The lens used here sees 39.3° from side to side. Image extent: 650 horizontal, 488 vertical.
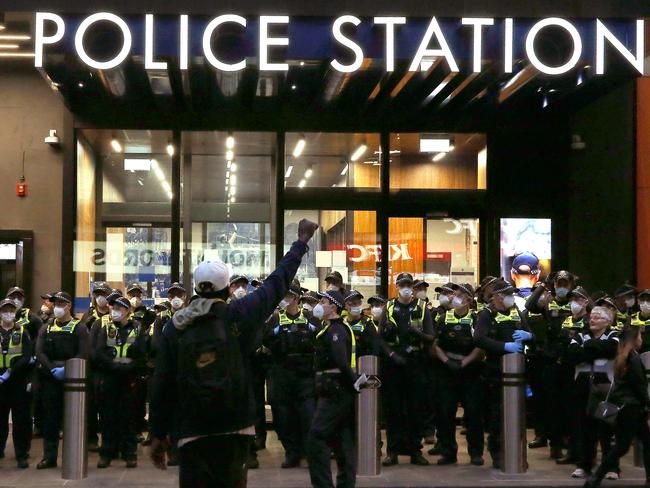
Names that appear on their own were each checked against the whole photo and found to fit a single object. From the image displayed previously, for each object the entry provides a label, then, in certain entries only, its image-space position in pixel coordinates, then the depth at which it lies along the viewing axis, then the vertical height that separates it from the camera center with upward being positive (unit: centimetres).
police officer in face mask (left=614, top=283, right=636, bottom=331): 1223 -42
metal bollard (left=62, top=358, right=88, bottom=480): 996 -168
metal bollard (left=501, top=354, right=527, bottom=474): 1017 -163
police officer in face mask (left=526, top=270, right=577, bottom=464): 1103 -139
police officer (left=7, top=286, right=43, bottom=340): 1102 -68
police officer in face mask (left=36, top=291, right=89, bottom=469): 1065 -104
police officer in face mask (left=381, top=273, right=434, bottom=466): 1110 -125
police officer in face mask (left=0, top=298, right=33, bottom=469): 1065 -131
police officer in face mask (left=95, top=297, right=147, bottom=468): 1077 -130
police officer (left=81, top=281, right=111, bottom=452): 1152 -142
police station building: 1487 +144
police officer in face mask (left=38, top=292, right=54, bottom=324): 1242 -65
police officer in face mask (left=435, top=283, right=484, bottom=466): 1081 -133
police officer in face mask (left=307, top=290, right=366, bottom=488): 832 -130
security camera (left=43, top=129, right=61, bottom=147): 1569 +217
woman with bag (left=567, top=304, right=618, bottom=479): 964 -106
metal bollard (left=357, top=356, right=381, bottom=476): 1008 -177
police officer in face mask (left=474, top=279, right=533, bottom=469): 1052 -77
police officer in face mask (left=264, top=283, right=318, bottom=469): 1070 -127
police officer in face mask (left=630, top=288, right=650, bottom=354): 1104 -61
